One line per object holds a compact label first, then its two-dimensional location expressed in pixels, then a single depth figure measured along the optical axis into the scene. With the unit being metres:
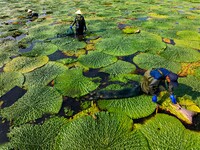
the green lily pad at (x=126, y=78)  5.44
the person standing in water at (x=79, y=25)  8.67
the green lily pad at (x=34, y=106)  4.29
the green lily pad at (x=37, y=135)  3.53
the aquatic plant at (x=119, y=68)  5.92
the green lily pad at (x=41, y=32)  9.36
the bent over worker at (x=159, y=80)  3.67
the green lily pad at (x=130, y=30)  9.38
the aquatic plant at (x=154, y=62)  6.11
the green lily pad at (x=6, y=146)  3.55
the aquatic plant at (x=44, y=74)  5.62
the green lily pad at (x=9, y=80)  5.43
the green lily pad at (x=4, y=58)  7.02
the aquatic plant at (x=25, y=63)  6.39
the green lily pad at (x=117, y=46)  7.29
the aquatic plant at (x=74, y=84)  5.04
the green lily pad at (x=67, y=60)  6.73
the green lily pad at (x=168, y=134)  3.42
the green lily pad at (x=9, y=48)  7.85
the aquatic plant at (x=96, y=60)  6.47
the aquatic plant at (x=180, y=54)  6.61
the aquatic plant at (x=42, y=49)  7.51
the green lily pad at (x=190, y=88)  4.65
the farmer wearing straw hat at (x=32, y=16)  13.64
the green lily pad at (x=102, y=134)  3.45
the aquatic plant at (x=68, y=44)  7.93
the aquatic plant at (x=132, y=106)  4.24
